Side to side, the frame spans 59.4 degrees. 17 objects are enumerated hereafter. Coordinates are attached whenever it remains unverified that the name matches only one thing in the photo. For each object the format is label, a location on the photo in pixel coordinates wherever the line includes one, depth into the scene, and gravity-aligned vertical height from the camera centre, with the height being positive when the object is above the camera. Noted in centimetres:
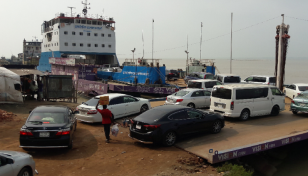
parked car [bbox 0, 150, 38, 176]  512 -191
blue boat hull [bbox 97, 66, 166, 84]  2777 -55
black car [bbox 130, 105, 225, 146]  873 -186
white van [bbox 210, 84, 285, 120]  1225 -145
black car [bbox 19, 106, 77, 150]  787 -188
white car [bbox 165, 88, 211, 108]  1462 -158
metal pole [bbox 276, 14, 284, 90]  1977 +65
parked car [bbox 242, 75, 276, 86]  2229 -85
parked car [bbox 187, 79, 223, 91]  1802 -98
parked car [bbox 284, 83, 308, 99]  2030 -148
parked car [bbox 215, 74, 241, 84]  2273 -80
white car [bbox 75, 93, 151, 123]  1201 -181
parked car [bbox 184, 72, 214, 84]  2673 -66
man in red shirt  952 -180
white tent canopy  1600 -113
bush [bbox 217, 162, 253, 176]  688 -263
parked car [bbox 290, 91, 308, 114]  1376 -176
